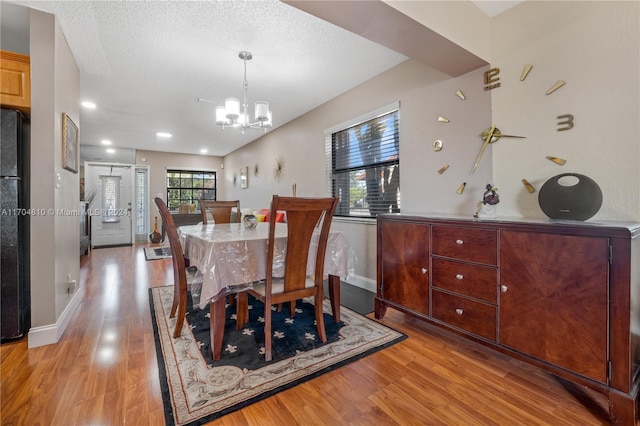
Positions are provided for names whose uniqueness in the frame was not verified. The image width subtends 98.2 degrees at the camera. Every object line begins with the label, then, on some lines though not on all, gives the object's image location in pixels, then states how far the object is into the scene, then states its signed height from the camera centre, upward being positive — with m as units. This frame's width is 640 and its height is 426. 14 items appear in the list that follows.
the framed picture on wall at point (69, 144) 2.26 +0.58
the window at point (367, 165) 3.09 +0.54
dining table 1.70 -0.35
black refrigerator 1.95 -0.18
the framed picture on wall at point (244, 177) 6.72 +0.79
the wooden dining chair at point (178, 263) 1.89 -0.40
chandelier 2.65 +0.95
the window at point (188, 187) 8.02 +0.68
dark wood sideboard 1.26 -0.47
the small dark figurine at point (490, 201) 1.96 +0.05
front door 6.60 +0.14
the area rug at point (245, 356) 1.42 -0.96
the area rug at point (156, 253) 5.13 -0.86
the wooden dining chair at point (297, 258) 1.72 -0.33
